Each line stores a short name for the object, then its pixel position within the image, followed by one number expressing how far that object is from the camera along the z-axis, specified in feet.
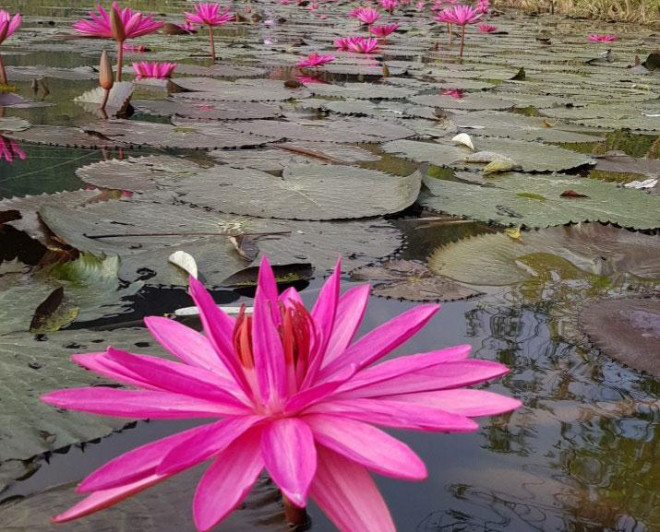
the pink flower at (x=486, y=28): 27.08
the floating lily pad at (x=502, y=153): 7.12
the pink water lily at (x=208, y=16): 14.15
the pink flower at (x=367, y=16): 18.90
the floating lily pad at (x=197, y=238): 4.10
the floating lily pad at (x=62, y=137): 7.20
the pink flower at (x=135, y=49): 16.63
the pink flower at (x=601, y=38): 23.41
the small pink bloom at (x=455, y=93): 11.74
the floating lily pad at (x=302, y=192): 5.28
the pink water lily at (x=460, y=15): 17.38
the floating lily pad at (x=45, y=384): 2.34
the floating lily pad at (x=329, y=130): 8.10
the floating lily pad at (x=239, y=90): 10.68
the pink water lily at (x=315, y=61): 13.46
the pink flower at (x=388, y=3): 30.48
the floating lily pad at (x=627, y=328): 3.14
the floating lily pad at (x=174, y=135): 7.39
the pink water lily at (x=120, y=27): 8.80
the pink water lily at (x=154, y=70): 11.85
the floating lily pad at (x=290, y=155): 6.74
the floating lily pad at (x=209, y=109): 9.14
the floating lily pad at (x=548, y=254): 4.29
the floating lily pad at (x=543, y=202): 5.38
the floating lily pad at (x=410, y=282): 3.86
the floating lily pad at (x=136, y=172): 5.86
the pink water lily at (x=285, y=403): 1.59
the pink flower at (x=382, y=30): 19.22
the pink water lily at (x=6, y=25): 9.01
